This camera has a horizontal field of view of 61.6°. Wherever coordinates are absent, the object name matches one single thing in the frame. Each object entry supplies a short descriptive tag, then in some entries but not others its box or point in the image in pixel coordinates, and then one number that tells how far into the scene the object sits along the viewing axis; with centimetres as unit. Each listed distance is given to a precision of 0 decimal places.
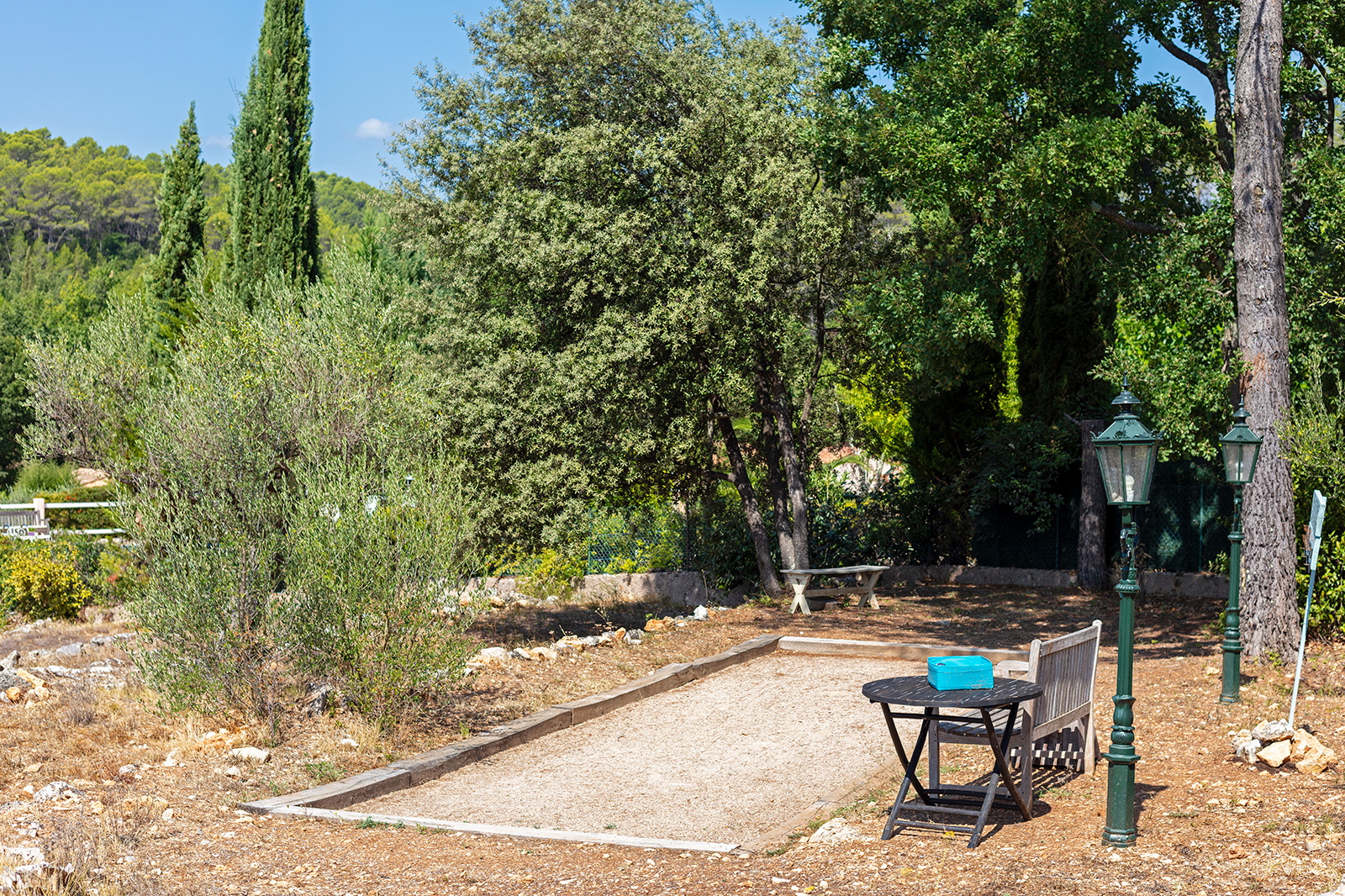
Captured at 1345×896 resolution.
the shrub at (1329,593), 1111
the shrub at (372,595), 832
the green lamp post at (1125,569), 564
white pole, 838
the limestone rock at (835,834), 599
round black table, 586
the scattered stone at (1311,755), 675
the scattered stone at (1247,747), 710
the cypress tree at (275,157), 2730
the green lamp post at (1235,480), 919
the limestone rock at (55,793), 663
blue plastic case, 609
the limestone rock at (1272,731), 704
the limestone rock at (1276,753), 689
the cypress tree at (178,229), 2975
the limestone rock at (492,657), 1089
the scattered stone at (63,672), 1097
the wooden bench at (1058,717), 635
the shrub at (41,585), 1777
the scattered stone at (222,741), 801
